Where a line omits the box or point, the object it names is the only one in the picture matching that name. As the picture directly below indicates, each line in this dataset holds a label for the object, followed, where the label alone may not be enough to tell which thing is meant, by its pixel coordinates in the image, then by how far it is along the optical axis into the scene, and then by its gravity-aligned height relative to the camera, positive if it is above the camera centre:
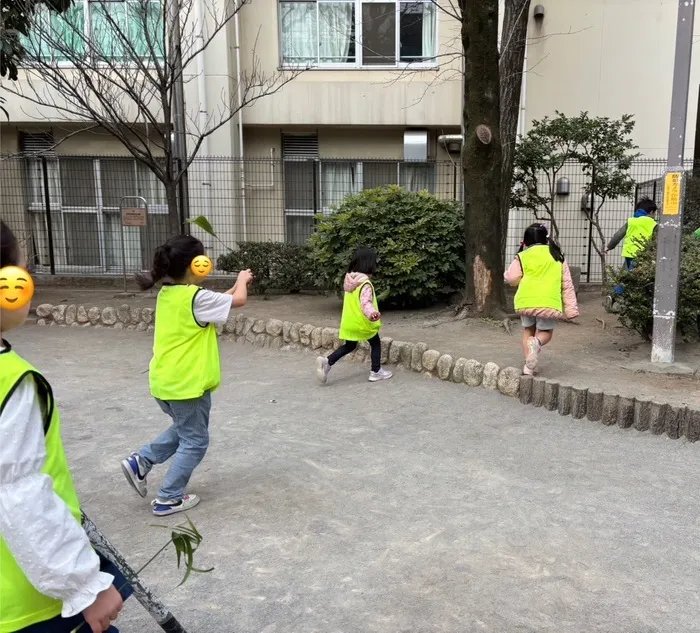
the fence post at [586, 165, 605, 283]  10.96 -0.40
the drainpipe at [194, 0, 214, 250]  12.01 +1.82
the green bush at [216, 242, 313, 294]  10.59 -0.79
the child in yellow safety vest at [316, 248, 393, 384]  6.04 -0.94
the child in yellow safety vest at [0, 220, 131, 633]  1.43 -0.68
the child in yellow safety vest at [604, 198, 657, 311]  8.49 -0.15
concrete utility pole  5.32 +0.17
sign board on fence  11.04 +0.00
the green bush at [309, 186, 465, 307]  8.61 -0.34
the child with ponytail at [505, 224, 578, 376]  5.59 -0.61
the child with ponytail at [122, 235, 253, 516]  3.54 -0.76
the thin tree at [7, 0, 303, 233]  8.60 +2.30
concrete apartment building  12.20 +2.24
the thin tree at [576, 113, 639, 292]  9.91 +0.92
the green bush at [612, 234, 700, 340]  6.01 -0.72
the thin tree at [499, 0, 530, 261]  8.79 +1.90
